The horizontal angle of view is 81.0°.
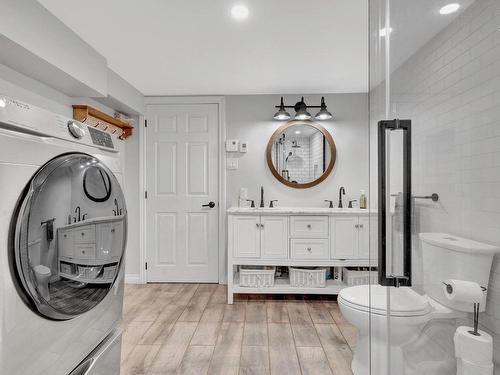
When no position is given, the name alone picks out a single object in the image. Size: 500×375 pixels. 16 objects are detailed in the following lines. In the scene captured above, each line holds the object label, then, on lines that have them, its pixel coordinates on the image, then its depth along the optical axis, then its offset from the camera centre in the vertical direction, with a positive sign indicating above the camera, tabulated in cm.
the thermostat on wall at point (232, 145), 329 +50
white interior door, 337 -3
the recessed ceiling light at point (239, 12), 178 +111
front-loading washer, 79 -18
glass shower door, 61 +8
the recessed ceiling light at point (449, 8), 65 +41
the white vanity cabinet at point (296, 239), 274 -48
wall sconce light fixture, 313 +82
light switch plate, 334 +30
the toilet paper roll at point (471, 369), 63 -41
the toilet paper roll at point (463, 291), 65 -24
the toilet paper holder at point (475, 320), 65 -29
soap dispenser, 309 -13
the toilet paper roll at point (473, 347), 63 -36
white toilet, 65 -30
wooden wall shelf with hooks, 238 +62
